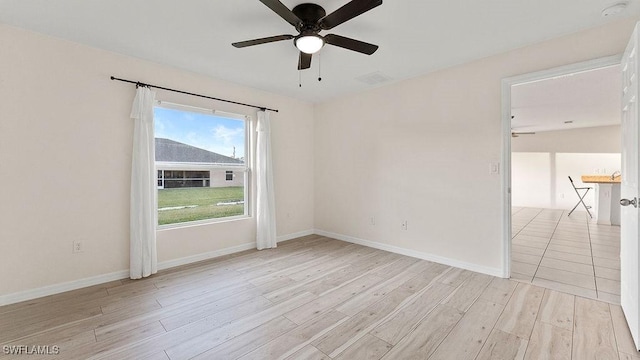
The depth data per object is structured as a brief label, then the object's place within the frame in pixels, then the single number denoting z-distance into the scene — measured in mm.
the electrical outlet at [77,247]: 2689
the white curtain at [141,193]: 2934
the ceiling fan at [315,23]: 1771
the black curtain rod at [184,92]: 2947
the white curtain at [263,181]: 4023
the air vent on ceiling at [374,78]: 3509
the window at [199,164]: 3328
